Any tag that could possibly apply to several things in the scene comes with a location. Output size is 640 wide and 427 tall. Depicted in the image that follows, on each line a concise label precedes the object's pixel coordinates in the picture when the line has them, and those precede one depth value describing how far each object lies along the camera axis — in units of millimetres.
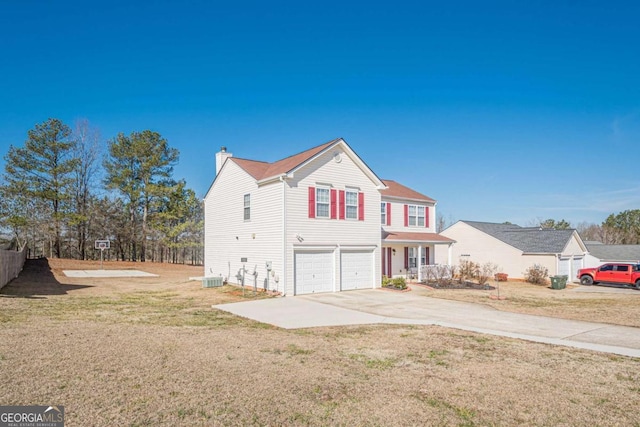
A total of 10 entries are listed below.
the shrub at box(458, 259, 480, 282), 25906
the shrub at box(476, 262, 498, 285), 28547
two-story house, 18156
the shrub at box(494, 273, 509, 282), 28319
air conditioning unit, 20656
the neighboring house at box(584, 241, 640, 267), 37344
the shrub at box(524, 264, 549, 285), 27100
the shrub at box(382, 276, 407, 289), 20203
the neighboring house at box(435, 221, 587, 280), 28656
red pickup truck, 24094
